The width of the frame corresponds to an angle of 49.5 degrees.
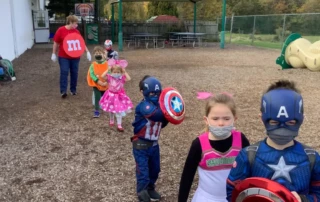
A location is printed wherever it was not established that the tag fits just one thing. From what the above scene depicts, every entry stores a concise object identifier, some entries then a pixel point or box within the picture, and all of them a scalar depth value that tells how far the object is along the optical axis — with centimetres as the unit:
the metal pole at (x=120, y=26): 1905
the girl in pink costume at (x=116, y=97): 554
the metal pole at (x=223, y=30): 2039
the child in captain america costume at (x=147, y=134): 330
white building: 1330
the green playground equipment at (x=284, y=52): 1330
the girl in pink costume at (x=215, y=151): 217
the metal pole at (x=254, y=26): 2498
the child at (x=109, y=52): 692
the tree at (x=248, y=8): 4503
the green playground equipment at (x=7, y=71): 998
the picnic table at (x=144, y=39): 2231
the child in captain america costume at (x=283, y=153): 164
